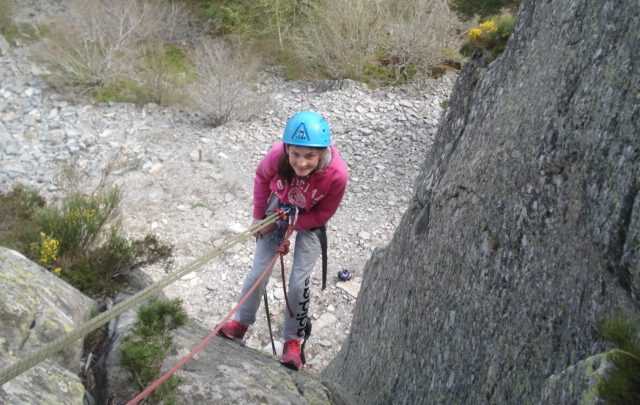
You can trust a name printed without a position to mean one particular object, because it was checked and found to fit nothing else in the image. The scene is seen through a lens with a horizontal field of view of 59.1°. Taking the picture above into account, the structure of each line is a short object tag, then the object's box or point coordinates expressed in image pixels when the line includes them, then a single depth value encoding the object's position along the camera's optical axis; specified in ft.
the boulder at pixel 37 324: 7.67
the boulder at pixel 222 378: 9.01
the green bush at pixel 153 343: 8.81
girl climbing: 11.81
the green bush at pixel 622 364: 4.65
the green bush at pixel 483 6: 29.97
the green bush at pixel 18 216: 17.14
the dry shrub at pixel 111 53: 42.70
